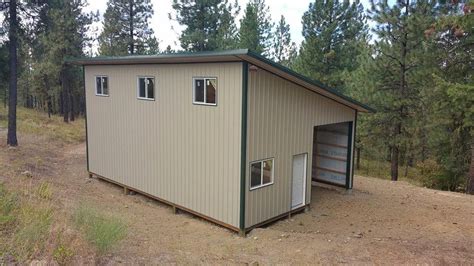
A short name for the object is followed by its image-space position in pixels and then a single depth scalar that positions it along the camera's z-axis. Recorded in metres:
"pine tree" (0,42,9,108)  17.14
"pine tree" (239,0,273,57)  26.69
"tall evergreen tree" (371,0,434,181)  15.59
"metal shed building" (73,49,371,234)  8.99
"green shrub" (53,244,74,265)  4.72
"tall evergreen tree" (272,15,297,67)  39.26
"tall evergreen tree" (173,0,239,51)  23.56
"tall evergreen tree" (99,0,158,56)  25.75
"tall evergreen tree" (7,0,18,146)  15.97
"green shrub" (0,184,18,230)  5.66
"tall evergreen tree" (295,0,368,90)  20.70
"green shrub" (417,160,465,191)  18.55
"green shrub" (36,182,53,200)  8.62
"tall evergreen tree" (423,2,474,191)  12.29
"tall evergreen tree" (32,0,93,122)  25.84
